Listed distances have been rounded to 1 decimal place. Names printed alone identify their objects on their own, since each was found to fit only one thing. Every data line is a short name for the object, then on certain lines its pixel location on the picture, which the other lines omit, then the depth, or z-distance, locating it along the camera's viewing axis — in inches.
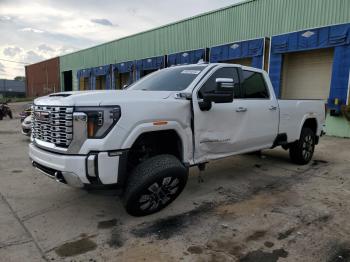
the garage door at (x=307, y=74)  480.7
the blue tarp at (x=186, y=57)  663.8
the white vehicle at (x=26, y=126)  368.8
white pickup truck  125.0
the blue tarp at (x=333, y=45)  429.1
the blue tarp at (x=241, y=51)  544.7
